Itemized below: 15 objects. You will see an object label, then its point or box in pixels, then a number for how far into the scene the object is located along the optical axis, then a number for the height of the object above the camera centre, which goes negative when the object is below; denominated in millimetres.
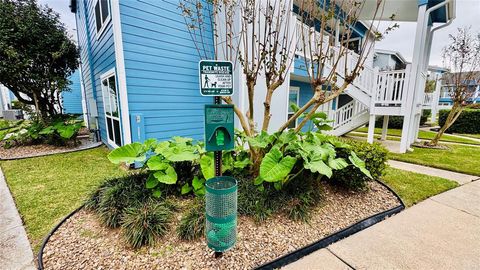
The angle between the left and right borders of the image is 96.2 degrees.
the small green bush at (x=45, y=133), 6160 -916
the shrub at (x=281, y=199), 2510 -1174
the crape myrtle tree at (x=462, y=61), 6652 +1346
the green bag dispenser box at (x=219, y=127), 1845 -210
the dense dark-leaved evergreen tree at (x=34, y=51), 5617 +1425
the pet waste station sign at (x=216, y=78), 1850 +219
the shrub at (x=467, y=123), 10992 -967
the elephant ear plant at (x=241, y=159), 2404 -672
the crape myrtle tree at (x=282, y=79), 2590 +334
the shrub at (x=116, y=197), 2361 -1138
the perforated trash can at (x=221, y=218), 1754 -949
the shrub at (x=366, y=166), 3043 -916
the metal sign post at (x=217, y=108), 1847 -44
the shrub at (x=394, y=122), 12656 -1084
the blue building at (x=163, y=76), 4332 +659
